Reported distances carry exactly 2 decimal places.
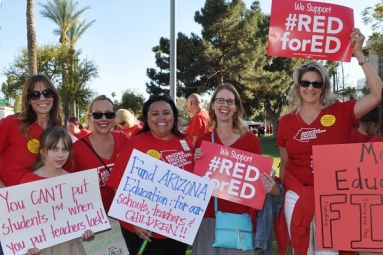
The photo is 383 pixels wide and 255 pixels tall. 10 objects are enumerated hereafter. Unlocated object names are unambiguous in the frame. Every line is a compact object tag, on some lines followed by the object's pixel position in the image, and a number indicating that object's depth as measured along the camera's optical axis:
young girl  3.59
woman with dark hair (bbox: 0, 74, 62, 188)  3.66
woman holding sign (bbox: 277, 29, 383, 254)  3.44
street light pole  7.03
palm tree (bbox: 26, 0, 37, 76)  21.95
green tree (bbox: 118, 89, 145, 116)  62.38
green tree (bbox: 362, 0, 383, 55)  20.69
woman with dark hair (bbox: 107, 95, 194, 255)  3.72
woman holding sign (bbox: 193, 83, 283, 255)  3.54
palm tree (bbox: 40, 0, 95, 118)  36.22
